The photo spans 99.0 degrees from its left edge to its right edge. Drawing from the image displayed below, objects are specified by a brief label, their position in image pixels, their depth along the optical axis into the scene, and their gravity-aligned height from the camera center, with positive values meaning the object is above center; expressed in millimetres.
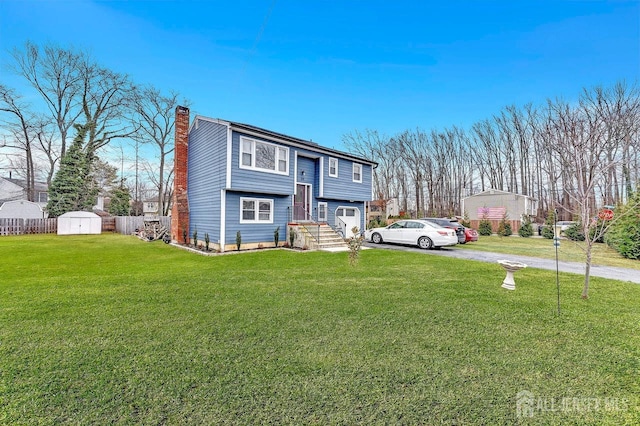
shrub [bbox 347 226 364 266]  7027 -662
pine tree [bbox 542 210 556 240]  20291 -417
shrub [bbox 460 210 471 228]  24658 -6
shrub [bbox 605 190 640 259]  10727 -480
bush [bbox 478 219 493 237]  23766 -527
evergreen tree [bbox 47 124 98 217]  22453 +3075
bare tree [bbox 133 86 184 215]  26828 +10058
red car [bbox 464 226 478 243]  15568 -779
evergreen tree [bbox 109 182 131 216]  31469 +2096
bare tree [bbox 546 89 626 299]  4875 +1145
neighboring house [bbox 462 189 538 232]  26498 +1578
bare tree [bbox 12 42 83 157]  22719 +12333
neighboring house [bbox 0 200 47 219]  25172 +988
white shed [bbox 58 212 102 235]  19609 -231
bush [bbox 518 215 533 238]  22125 -626
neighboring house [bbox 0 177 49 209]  32562 +3336
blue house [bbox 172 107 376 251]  11688 +1779
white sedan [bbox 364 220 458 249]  12906 -647
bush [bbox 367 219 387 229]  25941 -158
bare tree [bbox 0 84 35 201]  23125 +8537
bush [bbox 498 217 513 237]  22656 -573
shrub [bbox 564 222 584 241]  18072 -724
